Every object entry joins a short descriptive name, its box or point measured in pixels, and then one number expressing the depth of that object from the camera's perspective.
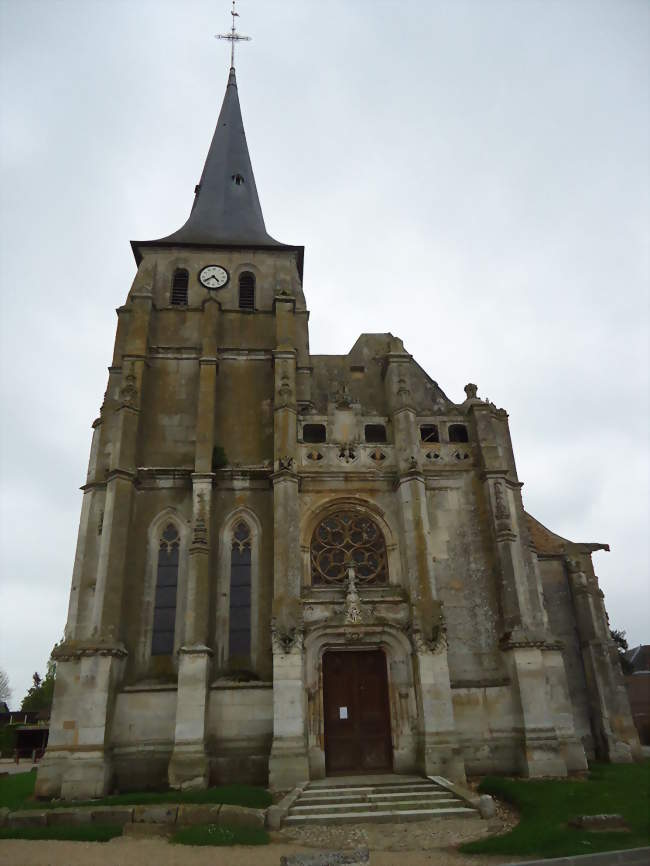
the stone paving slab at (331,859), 9.12
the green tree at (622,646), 45.59
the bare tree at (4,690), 88.81
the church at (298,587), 15.64
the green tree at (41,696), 51.03
